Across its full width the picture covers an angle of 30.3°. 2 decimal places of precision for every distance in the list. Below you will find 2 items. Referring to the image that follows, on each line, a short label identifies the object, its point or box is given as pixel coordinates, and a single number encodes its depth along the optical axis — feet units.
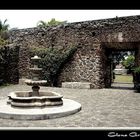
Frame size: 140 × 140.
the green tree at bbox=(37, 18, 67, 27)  101.65
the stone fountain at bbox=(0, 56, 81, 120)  22.09
